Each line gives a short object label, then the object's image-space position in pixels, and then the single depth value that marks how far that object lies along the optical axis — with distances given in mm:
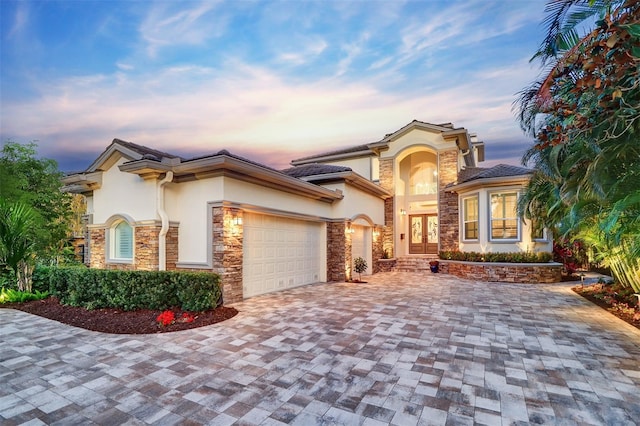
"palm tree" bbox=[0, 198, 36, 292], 8070
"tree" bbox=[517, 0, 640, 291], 3174
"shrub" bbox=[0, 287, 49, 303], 8133
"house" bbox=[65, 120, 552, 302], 8156
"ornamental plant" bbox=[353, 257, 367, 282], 12273
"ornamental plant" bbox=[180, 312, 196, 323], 6237
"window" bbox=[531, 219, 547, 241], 12453
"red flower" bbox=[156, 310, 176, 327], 5965
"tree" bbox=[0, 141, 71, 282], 9375
